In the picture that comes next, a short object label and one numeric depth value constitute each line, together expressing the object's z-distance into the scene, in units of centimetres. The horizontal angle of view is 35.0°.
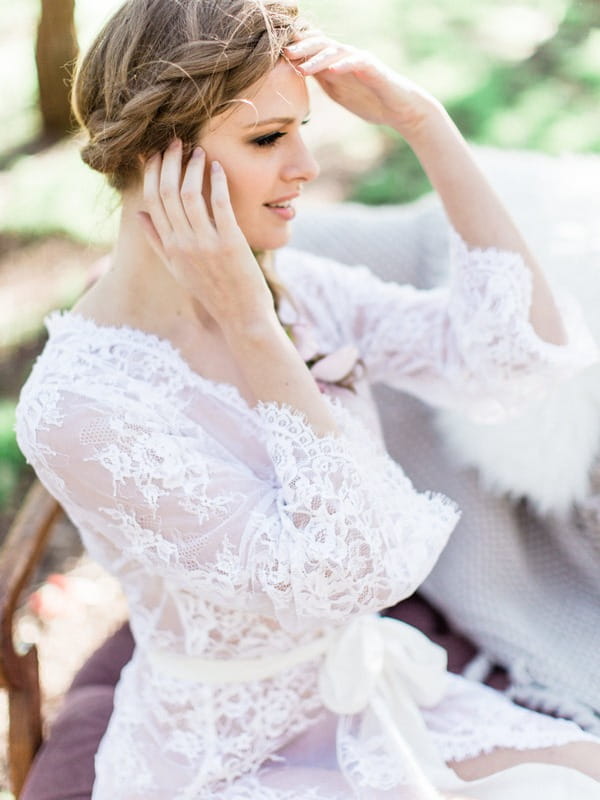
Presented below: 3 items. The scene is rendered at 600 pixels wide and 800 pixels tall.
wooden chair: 174
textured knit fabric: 196
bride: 138
